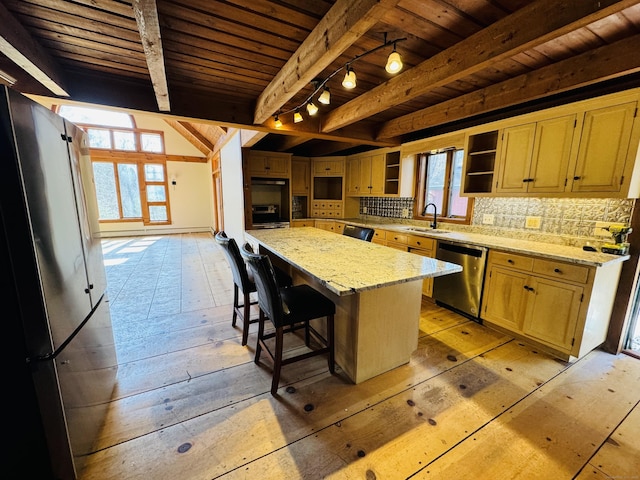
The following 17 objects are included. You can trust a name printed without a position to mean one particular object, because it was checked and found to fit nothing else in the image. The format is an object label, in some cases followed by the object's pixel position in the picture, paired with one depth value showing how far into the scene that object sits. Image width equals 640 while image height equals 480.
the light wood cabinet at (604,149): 2.00
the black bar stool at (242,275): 2.16
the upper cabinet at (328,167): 5.29
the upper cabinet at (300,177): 5.43
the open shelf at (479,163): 3.06
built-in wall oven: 5.14
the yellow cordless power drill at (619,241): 2.12
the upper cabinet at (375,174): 4.41
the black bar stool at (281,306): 1.67
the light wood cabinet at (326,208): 5.48
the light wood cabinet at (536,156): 2.33
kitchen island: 1.70
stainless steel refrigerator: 0.99
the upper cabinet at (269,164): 4.91
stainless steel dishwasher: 2.76
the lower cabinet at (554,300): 2.09
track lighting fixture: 1.51
